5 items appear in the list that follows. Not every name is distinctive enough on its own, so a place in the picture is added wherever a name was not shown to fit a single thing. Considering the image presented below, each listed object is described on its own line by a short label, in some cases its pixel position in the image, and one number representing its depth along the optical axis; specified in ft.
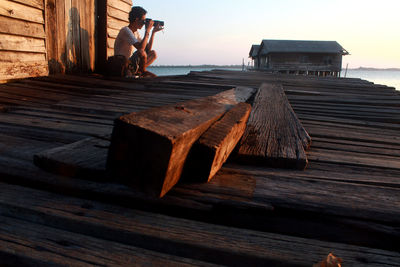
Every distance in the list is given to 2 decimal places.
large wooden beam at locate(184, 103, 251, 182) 3.36
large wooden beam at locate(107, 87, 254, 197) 2.68
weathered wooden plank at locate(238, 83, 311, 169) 4.52
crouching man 19.86
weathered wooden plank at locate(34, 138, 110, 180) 3.49
